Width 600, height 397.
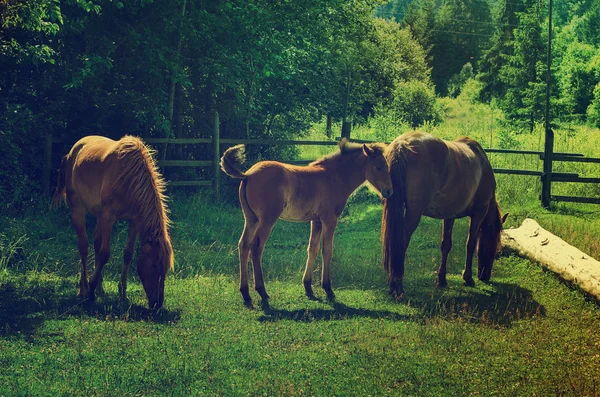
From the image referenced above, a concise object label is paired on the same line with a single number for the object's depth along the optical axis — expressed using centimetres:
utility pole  1549
